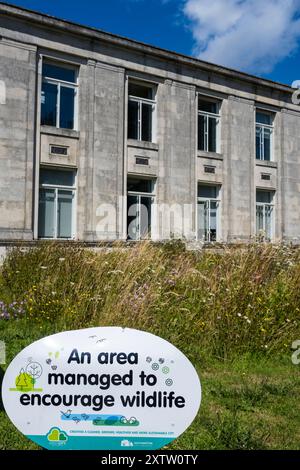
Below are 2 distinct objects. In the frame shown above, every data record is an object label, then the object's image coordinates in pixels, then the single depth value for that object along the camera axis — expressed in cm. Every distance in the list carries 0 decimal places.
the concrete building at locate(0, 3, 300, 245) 1992
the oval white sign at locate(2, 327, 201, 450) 317
